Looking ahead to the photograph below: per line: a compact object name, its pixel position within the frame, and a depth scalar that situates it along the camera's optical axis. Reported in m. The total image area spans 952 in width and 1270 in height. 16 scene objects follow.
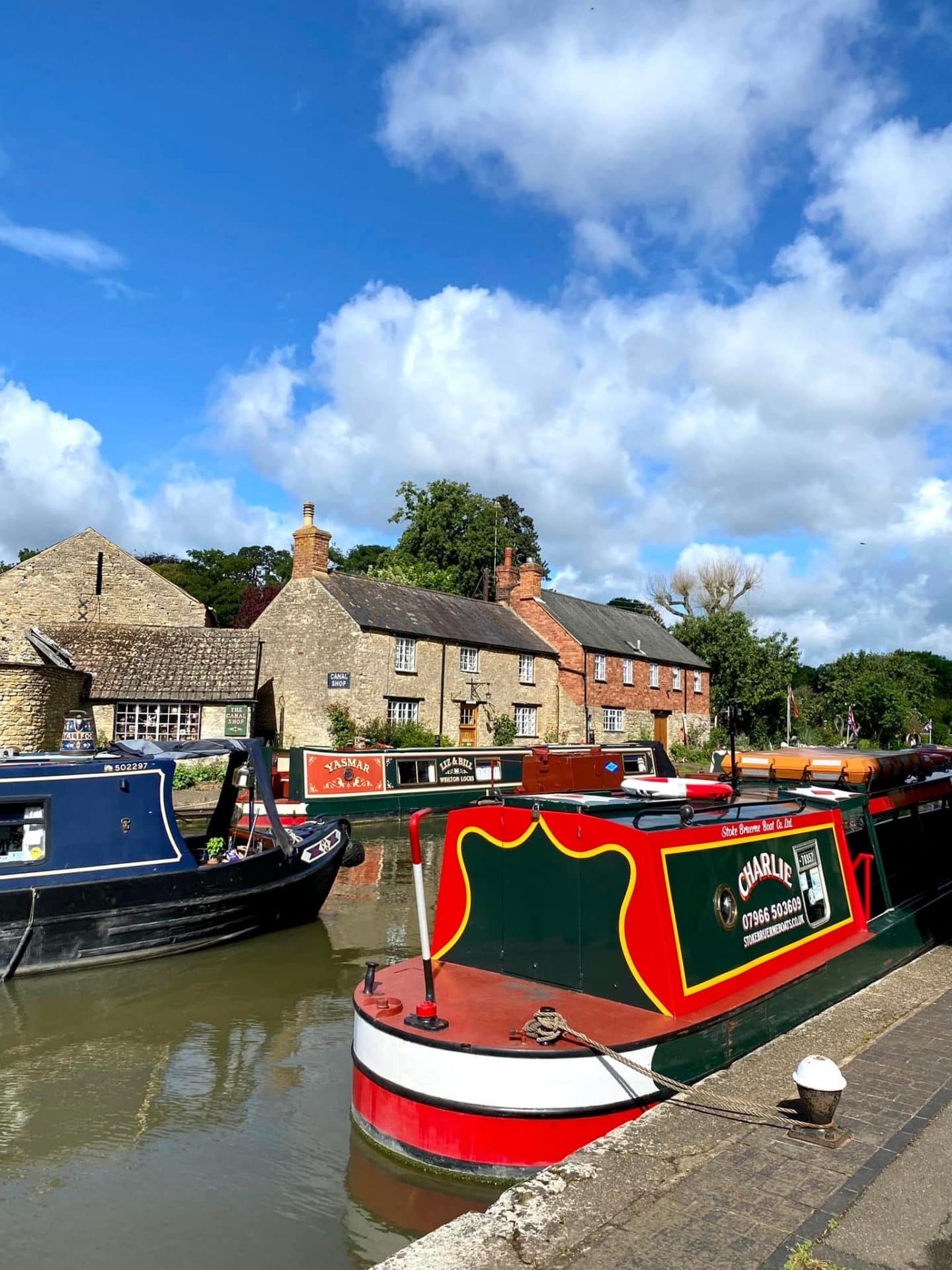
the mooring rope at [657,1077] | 4.67
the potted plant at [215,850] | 12.26
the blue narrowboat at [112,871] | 9.70
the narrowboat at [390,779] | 21.16
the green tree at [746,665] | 45.00
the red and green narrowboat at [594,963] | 4.92
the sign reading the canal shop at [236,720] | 24.84
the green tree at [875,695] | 44.66
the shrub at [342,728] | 26.73
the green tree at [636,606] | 68.50
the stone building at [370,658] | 27.23
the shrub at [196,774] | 22.98
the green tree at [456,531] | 49.09
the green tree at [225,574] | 55.84
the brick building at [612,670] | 34.56
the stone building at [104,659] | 22.00
